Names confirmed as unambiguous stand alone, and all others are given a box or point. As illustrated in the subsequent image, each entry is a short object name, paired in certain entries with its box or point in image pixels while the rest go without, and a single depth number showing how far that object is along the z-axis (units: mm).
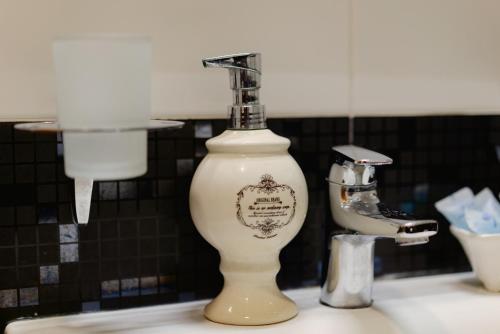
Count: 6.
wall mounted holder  531
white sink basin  647
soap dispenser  619
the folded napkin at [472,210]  734
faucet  641
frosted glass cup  529
